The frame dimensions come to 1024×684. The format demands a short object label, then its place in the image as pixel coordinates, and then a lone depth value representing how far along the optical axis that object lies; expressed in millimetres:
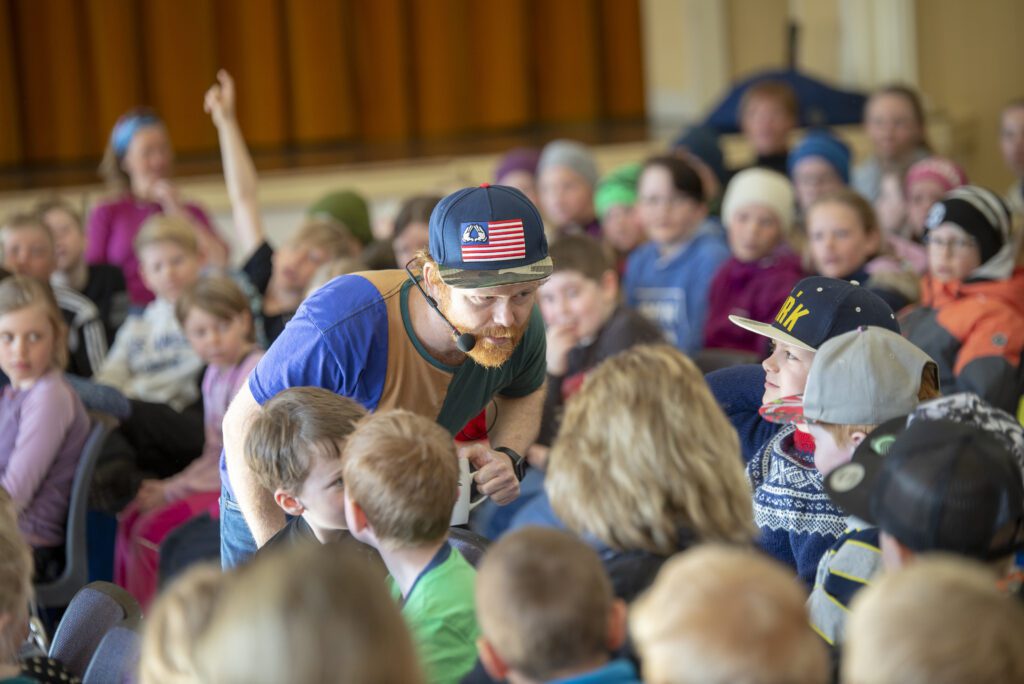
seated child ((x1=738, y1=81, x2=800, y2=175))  12531
